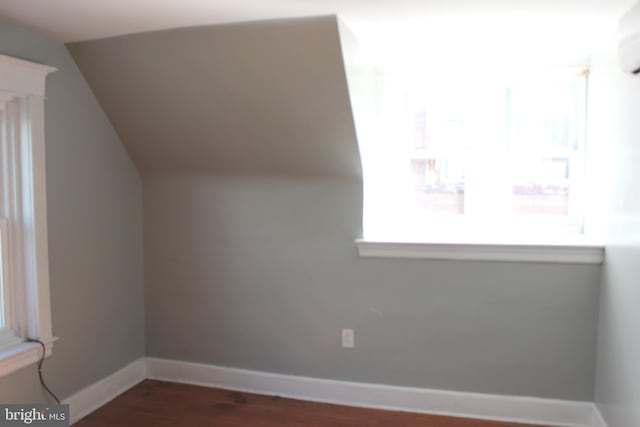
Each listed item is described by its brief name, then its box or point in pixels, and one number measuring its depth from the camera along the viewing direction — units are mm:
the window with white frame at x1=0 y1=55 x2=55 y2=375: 2244
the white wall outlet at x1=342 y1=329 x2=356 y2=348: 2803
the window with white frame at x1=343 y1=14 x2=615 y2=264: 2662
